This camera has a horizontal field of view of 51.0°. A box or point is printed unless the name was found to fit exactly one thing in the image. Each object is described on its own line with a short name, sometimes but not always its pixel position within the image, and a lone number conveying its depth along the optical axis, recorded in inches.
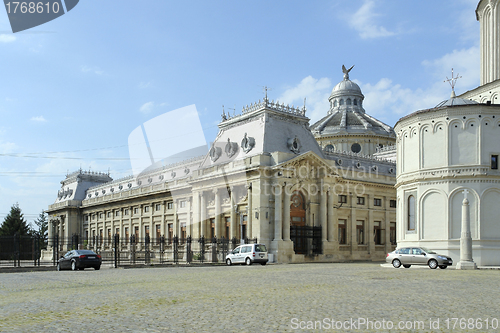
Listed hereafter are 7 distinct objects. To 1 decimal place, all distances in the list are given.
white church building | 1448.1
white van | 1679.4
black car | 1418.3
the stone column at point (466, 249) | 1334.9
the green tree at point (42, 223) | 5189.5
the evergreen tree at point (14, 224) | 4186.0
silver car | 1350.8
